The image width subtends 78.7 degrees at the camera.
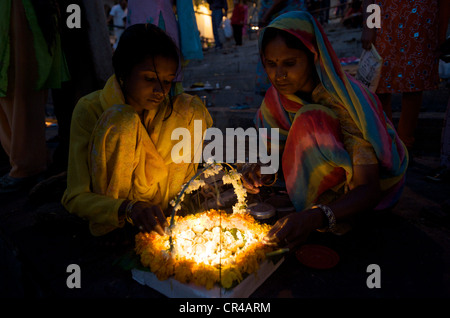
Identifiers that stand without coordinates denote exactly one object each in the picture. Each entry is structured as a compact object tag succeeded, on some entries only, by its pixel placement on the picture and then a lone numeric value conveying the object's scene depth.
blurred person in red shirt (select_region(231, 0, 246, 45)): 12.09
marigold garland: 1.43
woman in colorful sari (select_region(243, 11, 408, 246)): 1.68
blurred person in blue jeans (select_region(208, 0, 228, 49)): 6.87
